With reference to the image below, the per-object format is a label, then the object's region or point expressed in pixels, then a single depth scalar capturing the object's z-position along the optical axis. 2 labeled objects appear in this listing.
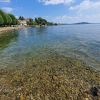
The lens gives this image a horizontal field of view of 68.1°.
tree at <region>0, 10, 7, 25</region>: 54.03
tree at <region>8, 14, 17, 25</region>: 70.44
